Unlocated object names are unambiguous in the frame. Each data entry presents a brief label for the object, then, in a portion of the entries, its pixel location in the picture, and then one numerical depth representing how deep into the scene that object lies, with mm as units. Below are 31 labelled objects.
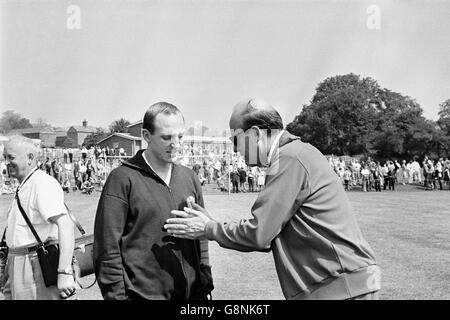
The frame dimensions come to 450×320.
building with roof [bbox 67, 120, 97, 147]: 72588
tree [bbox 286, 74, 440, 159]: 54381
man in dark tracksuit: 2854
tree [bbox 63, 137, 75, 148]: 60922
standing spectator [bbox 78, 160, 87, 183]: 25967
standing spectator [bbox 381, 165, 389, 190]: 31781
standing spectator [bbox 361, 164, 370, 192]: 31203
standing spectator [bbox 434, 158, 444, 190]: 31439
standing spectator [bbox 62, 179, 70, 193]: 25697
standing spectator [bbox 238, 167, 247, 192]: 28294
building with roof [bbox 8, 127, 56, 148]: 73875
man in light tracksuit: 2445
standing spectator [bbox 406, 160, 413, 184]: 34219
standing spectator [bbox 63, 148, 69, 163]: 29173
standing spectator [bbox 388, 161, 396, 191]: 31734
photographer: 3383
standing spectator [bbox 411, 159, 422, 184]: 33906
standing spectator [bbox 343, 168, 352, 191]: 30211
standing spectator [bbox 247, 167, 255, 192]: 28719
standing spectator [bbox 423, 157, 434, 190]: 31766
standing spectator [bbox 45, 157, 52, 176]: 25266
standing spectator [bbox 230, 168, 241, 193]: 28092
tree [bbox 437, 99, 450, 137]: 43438
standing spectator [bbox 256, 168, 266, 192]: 27164
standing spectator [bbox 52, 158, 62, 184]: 25419
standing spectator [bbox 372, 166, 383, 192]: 31345
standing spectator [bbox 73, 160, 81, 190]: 26250
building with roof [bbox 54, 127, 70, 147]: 74662
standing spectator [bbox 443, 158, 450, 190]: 31064
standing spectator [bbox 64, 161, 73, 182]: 26547
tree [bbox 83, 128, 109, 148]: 47181
